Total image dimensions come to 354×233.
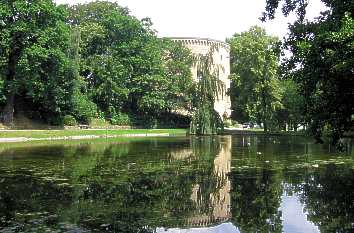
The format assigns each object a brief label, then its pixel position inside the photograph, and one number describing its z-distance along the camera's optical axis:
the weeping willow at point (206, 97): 58.72
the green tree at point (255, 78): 65.69
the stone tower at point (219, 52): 85.75
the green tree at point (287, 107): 66.56
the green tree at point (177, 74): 72.94
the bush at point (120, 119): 67.38
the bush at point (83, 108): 57.97
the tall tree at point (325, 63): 11.72
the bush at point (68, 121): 58.22
